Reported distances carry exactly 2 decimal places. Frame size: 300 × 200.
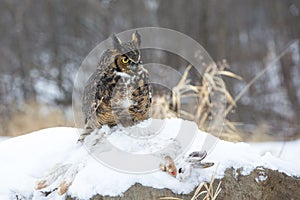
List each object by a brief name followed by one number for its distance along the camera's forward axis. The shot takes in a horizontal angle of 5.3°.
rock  15.39
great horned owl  15.50
